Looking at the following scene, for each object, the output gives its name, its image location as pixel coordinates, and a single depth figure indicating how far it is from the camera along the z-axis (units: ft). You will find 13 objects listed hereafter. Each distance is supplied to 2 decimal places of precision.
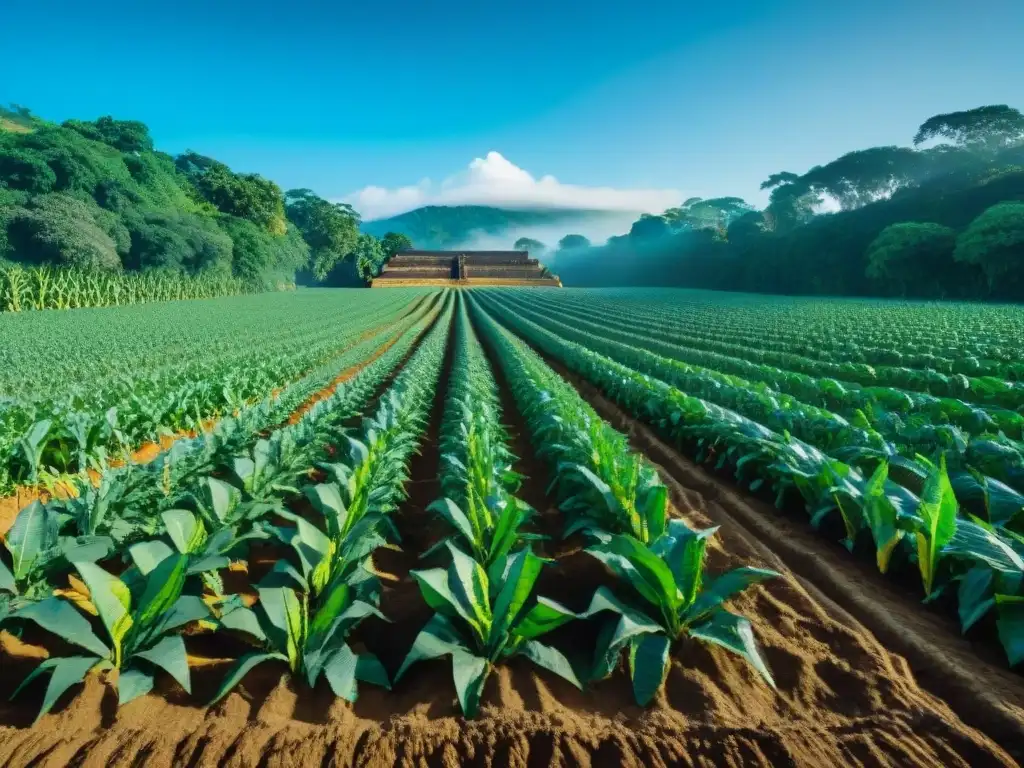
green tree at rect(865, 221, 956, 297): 118.93
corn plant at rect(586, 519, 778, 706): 6.75
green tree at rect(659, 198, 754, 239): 345.51
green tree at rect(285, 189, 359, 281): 264.11
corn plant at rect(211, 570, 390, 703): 6.52
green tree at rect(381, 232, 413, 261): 327.88
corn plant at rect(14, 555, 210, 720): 6.13
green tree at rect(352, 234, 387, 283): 270.46
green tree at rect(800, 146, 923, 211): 172.45
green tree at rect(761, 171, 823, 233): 200.75
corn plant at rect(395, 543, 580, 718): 6.75
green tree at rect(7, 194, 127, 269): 104.94
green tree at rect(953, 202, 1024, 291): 100.83
